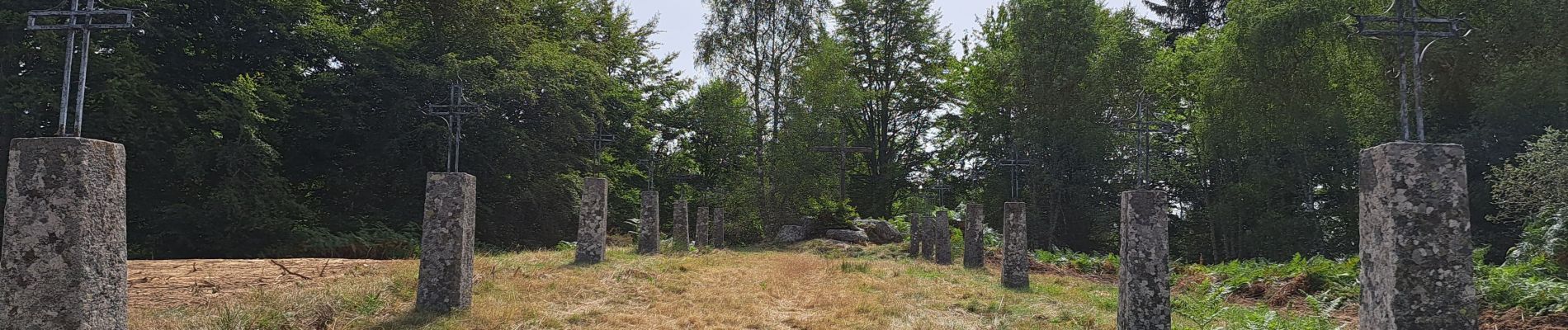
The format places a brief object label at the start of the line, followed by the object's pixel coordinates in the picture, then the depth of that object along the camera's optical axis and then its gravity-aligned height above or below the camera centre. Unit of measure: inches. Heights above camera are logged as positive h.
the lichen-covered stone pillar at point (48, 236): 180.1 -10.9
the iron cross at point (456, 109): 383.2 +41.0
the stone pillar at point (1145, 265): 287.9 -18.2
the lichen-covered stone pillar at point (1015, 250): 507.5 -24.9
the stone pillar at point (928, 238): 847.7 -30.4
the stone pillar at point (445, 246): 305.6 -18.6
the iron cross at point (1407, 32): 216.4 +52.6
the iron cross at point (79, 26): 191.6 +39.8
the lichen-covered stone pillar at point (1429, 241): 193.3 -4.8
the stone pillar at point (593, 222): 546.0 -14.8
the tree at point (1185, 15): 1530.5 +368.5
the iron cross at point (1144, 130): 321.4 +34.5
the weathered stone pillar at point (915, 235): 904.3 -30.3
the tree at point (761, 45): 1206.3 +230.9
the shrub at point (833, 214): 1103.0 -11.8
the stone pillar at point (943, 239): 780.6 -29.5
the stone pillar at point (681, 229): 858.1 -28.1
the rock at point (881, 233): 1095.6 -34.3
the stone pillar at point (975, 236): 671.8 -22.4
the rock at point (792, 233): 1076.5 -38.1
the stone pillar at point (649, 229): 700.7 -23.4
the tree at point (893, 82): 1478.8 +232.7
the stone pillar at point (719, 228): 1025.5 -31.5
